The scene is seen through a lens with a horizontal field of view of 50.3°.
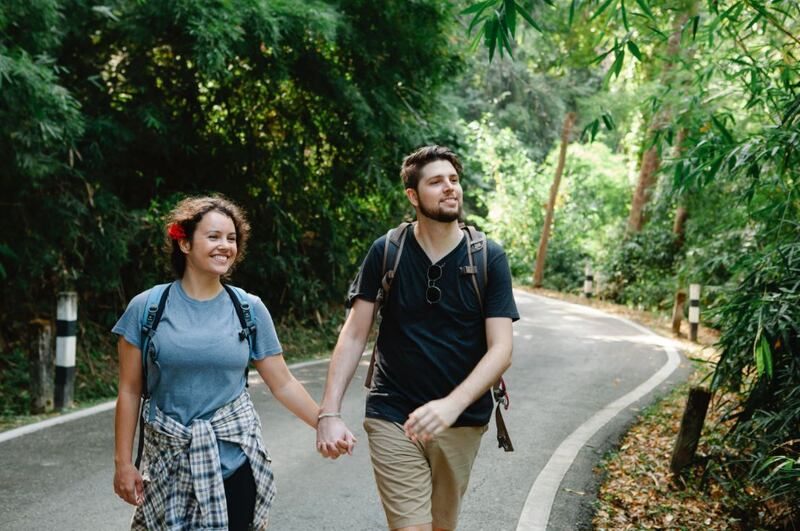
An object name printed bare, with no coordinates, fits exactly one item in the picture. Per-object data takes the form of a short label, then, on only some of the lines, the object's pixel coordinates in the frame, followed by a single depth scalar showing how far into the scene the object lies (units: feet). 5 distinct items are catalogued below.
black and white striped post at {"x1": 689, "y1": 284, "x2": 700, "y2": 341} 51.98
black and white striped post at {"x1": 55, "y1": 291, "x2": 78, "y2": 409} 26.71
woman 10.19
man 11.58
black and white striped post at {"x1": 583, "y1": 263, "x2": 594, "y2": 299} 84.69
